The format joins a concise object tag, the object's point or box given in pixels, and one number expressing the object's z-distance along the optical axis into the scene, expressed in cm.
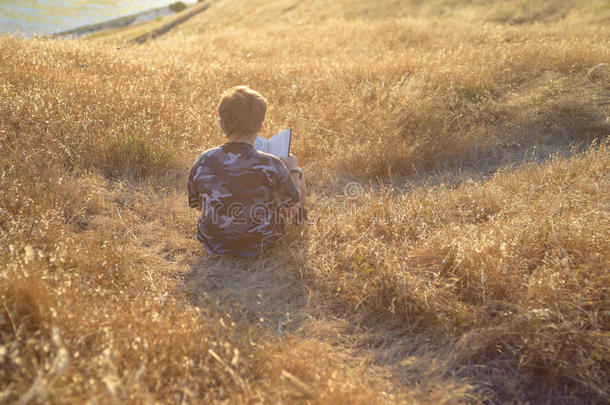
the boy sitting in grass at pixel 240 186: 288
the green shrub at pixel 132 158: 430
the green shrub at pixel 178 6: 3612
